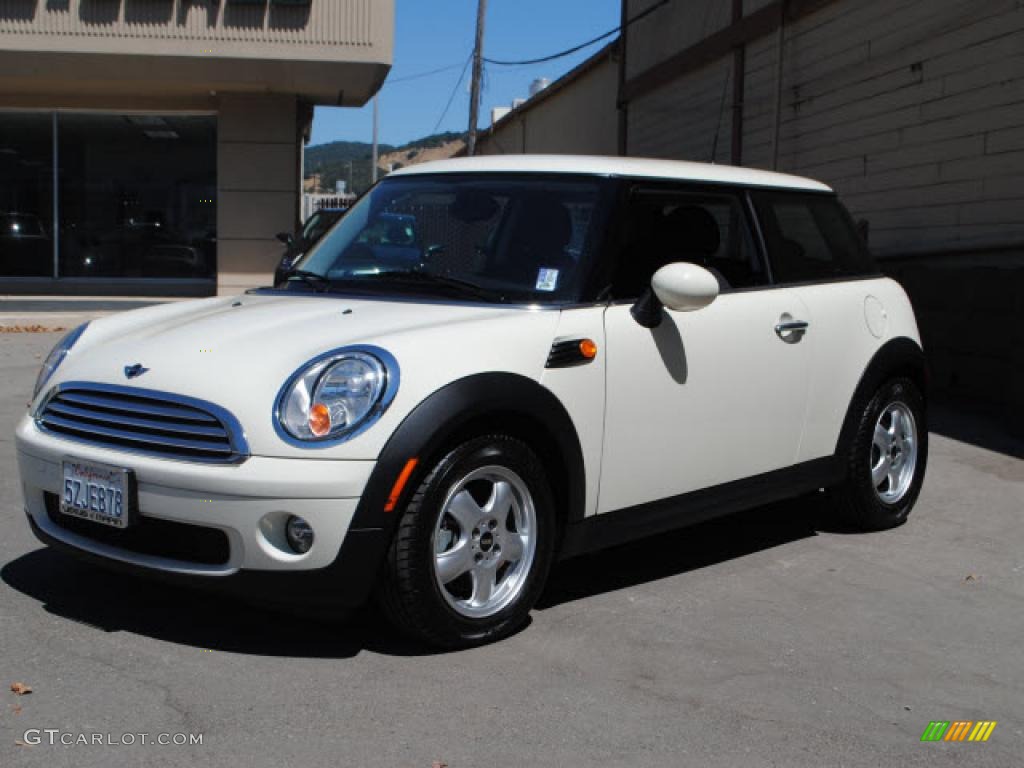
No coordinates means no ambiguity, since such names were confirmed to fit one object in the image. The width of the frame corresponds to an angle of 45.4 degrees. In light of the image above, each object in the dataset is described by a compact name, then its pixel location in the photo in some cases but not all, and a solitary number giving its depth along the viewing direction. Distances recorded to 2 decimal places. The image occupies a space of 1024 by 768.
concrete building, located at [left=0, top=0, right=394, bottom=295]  15.60
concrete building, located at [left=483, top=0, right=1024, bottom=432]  9.80
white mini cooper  3.62
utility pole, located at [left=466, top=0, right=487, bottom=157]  29.73
